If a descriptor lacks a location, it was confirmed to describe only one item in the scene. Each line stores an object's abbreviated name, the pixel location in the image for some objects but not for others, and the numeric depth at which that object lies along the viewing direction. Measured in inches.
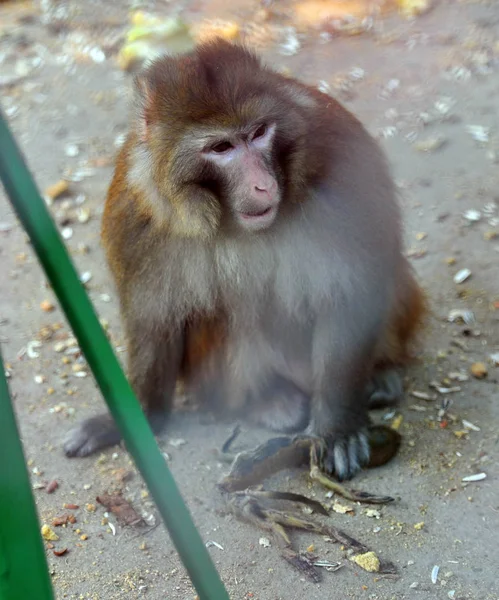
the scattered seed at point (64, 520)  136.5
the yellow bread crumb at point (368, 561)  122.8
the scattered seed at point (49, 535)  133.3
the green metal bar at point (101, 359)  66.9
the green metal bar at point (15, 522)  71.6
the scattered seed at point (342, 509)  135.3
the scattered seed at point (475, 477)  136.7
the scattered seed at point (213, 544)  129.3
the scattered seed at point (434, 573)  120.2
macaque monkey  120.6
